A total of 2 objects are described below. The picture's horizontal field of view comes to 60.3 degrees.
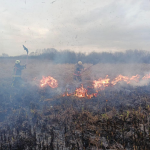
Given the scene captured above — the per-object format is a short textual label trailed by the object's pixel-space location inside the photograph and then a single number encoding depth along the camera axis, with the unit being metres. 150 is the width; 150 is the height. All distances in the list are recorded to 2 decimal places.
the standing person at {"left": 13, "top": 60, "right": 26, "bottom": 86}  12.91
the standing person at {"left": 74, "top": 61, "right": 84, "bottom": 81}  14.54
